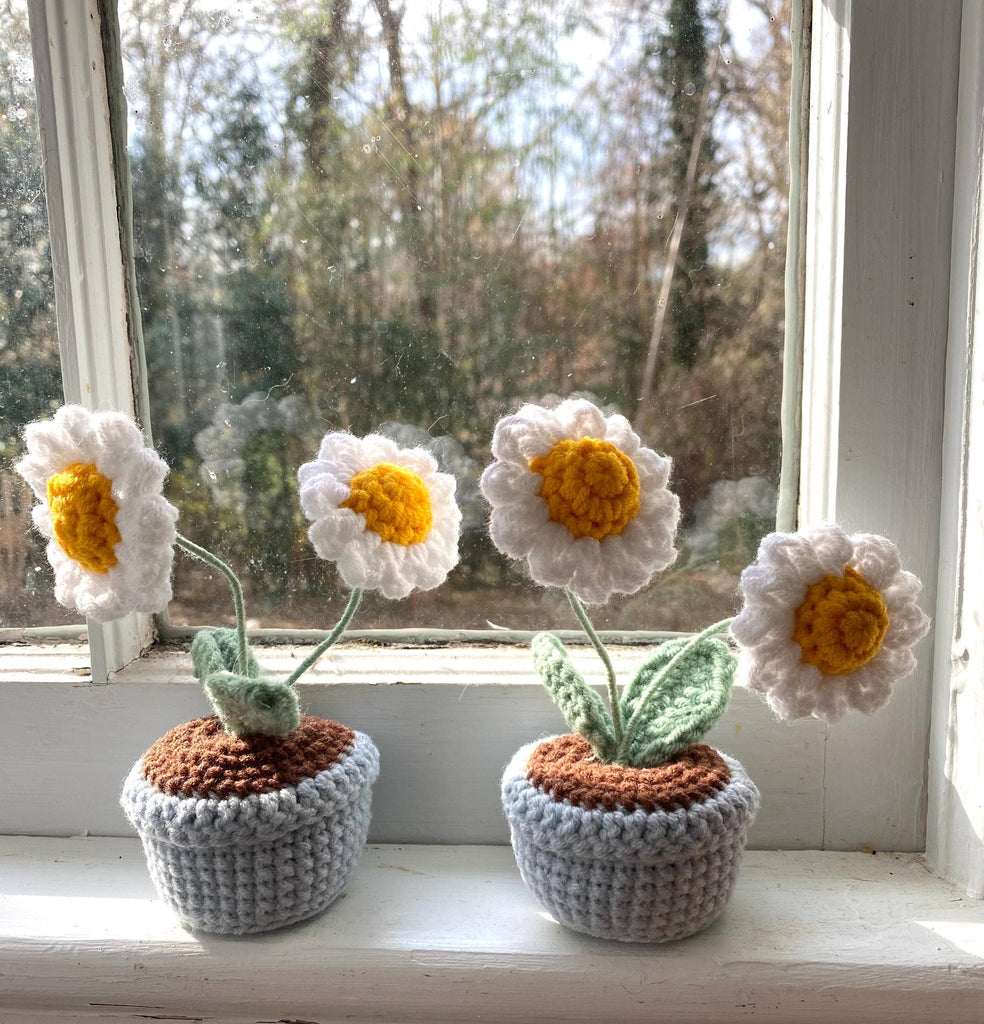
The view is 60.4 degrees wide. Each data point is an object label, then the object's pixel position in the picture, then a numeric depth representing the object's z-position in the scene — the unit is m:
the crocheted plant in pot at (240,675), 0.47
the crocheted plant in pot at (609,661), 0.45
